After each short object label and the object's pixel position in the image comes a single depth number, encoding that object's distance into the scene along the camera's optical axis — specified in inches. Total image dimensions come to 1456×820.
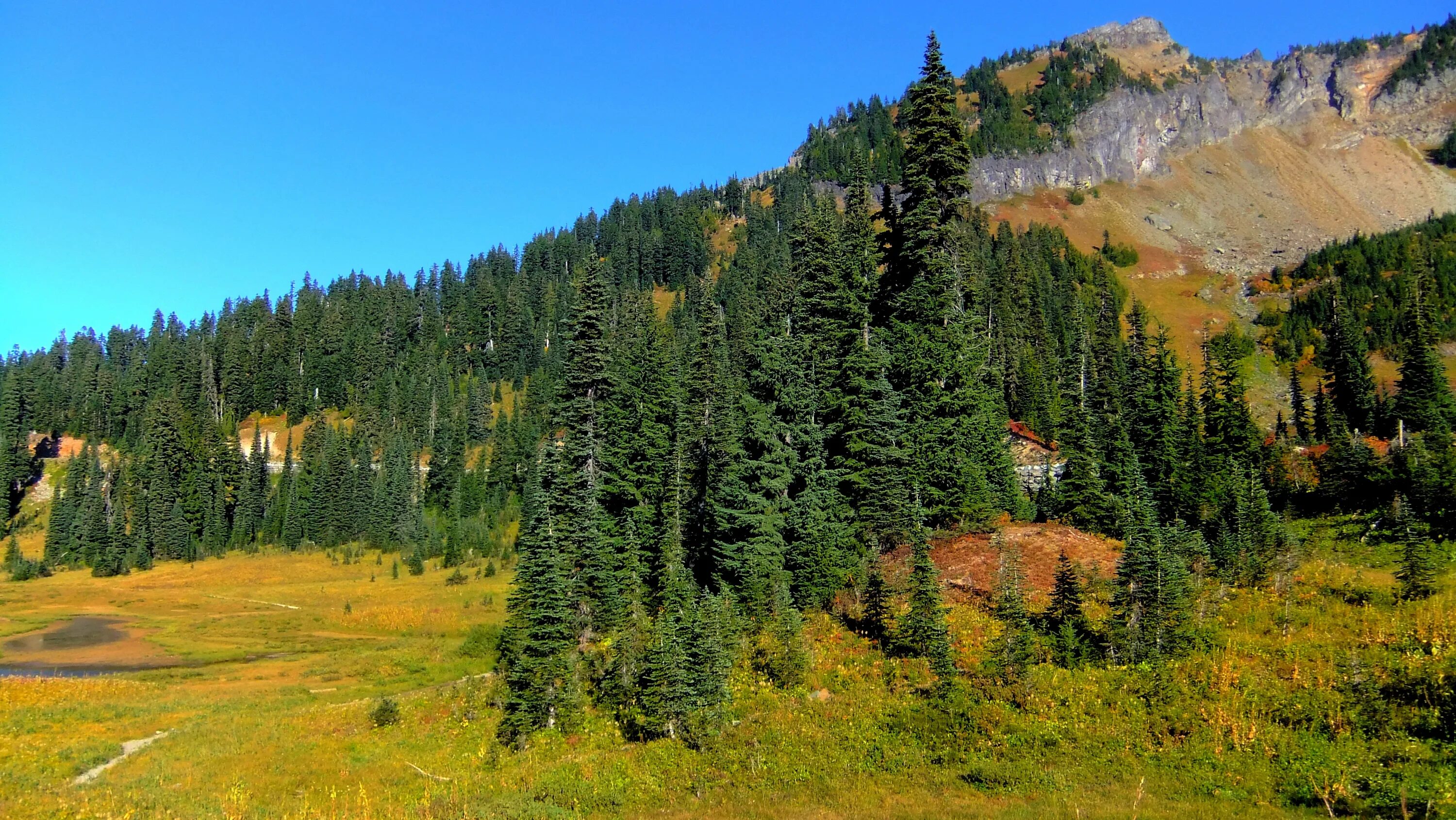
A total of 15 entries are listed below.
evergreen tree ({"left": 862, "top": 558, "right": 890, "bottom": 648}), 1046.4
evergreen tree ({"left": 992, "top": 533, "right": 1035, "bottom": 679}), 799.1
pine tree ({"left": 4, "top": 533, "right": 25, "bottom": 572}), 3580.2
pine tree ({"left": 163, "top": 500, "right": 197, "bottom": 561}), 3902.6
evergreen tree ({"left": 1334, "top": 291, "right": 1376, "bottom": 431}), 2827.3
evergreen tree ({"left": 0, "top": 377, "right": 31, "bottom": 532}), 4539.9
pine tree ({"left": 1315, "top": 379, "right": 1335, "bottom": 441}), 2684.5
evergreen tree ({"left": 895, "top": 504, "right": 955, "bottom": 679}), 812.0
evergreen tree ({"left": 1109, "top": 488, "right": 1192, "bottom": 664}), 808.9
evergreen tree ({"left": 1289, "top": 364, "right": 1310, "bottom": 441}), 3063.5
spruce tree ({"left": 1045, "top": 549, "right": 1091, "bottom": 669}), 846.5
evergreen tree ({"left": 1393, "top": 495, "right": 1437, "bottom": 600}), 868.6
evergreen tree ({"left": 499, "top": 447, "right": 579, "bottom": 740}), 997.8
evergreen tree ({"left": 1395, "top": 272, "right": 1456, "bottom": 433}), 2060.8
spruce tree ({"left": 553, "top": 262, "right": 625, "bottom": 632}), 1445.6
